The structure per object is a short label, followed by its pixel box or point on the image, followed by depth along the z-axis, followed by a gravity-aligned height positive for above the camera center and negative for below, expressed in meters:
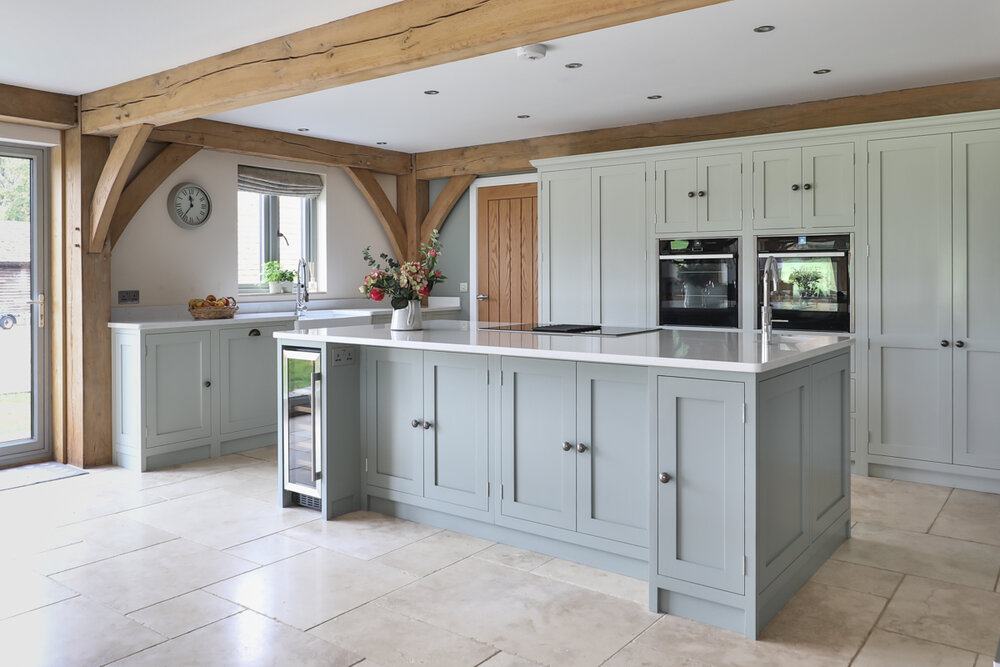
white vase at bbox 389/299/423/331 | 4.00 -0.02
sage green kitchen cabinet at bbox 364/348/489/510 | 3.47 -0.54
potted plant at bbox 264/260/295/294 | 6.31 +0.33
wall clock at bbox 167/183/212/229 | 5.56 +0.83
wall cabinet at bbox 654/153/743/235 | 4.96 +0.79
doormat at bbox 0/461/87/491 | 4.55 -1.00
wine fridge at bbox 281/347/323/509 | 3.83 -0.57
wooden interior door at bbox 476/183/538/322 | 6.74 +0.55
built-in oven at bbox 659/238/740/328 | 5.05 +0.20
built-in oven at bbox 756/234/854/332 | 4.65 +0.18
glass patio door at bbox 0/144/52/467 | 4.91 +0.06
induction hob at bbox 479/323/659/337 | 3.81 -0.09
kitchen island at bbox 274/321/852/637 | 2.61 -0.56
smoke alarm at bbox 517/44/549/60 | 3.86 +1.35
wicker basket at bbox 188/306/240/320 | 5.20 +0.02
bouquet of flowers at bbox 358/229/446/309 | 4.01 +0.16
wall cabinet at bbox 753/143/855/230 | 4.59 +0.77
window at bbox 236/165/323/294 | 6.20 +0.81
